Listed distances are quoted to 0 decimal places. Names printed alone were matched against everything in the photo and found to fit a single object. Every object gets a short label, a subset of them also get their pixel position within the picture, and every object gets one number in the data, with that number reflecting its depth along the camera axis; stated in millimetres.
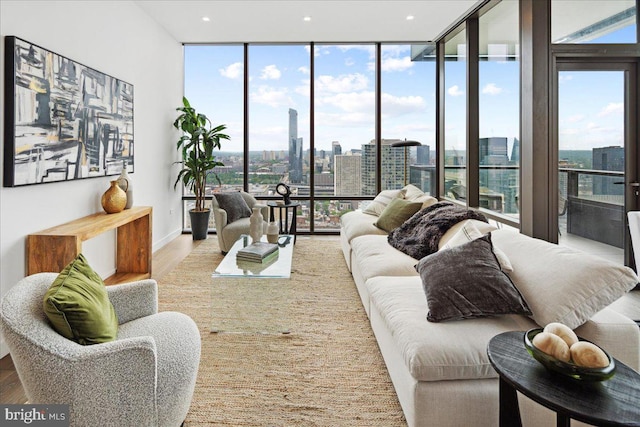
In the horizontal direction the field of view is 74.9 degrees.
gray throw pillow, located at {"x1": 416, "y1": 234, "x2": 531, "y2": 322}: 1941
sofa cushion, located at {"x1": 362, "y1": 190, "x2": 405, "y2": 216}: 5145
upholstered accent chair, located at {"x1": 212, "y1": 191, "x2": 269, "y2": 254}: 5082
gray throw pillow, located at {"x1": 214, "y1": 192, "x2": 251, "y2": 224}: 5289
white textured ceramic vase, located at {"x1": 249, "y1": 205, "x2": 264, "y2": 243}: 3432
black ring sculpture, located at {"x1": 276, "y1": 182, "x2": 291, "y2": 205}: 5988
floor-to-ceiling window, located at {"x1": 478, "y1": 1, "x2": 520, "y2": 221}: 4020
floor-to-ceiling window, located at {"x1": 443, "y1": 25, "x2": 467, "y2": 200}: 5270
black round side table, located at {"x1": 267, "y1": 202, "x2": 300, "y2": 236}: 5721
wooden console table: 2875
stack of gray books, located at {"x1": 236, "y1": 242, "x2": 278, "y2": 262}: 3068
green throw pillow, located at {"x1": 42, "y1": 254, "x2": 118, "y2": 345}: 1530
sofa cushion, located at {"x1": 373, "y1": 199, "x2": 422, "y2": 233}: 4293
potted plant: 6012
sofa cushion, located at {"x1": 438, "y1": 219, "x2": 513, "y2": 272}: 2607
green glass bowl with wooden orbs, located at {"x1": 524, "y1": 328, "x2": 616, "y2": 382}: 1219
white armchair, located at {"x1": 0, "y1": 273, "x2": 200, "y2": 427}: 1416
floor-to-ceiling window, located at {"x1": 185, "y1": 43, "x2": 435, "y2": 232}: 6469
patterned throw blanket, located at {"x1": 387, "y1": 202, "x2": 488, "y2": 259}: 3334
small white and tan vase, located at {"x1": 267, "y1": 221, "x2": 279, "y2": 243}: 3582
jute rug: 2002
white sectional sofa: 1687
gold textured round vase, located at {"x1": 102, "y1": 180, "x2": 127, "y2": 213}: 3822
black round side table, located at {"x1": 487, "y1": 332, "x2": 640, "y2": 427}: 1134
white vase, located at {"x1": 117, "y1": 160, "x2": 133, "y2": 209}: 4062
